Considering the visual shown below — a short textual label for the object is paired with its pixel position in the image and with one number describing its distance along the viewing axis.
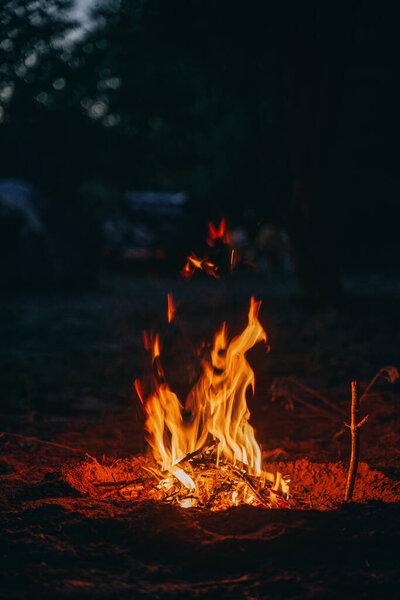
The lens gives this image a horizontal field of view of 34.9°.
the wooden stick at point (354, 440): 3.13
